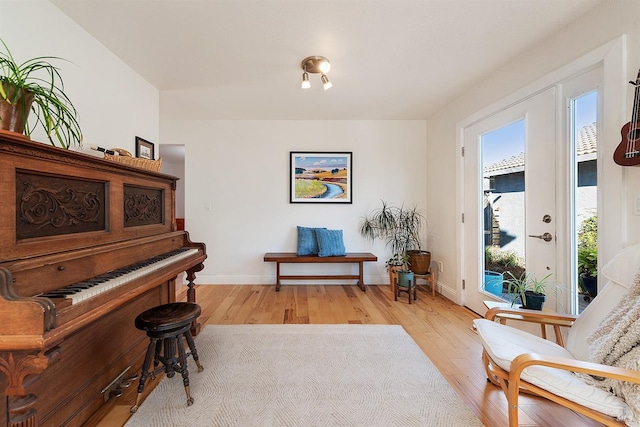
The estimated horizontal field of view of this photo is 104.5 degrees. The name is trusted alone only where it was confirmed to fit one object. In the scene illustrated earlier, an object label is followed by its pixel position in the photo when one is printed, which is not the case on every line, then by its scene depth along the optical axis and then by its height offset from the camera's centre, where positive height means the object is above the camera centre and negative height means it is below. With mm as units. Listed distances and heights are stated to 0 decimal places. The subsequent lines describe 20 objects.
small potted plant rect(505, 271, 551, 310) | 1701 -564
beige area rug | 1334 -1087
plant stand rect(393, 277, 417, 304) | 3007 -916
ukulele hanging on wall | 1293 +395
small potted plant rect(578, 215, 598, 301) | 1634 -293
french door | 1893 +160
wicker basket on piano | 1618 +363
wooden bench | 3305 -616
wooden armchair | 983 -696
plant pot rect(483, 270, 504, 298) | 2402 -688
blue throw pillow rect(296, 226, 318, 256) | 3471 -389
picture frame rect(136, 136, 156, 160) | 2338 +646
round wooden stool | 1369 -676
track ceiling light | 2100 +1294
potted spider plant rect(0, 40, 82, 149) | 973 +462
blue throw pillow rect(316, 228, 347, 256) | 3363 -397
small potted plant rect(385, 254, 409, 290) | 3241 -691
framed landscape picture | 3635 +548
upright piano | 868 -289
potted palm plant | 3643 -193
